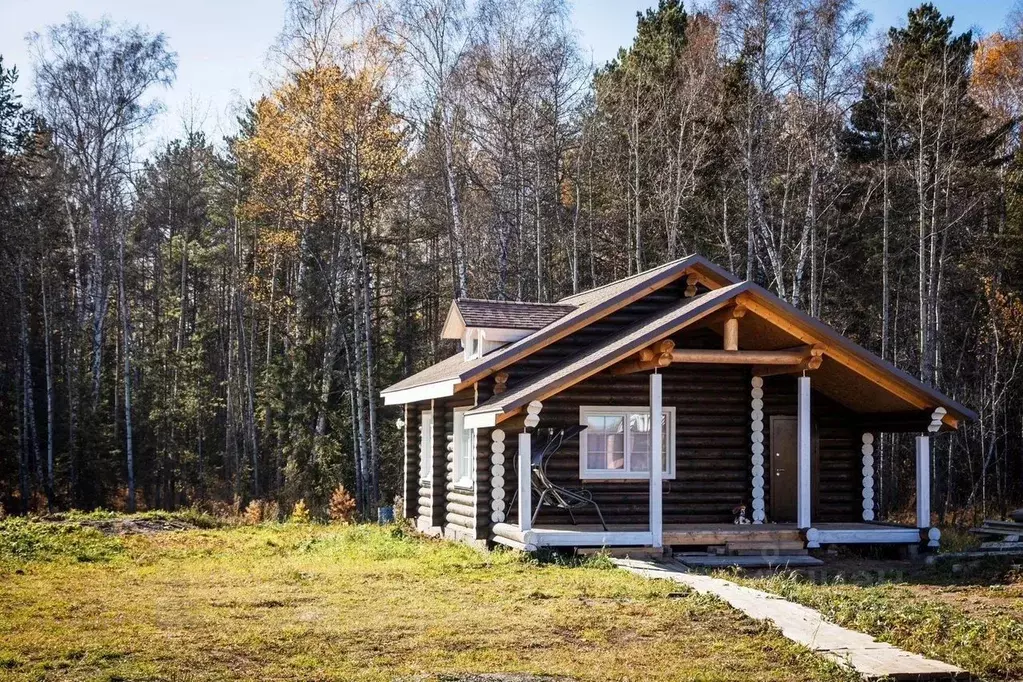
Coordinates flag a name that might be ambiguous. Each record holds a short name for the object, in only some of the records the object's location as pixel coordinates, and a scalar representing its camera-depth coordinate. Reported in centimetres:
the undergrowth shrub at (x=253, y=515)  2475
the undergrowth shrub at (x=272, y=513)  2525
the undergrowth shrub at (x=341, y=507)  2526
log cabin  1623
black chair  1711
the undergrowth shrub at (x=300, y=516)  2368
